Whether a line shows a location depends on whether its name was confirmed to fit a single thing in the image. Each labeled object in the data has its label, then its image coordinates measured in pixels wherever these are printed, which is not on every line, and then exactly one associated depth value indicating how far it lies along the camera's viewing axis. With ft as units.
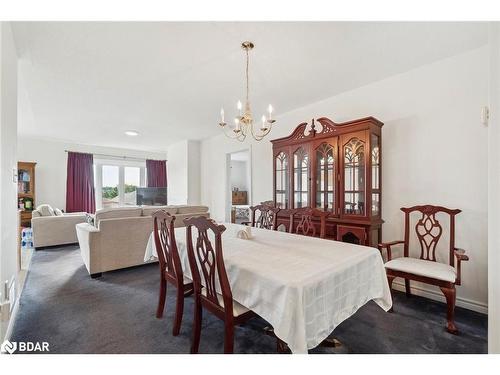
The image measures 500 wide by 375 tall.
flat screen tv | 20.81
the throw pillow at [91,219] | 12.05
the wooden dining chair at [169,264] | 5.72
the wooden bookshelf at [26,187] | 16.99
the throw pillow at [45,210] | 14.61
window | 21.58
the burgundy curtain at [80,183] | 19.60
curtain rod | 21.55
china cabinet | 8.37
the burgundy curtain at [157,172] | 23.50
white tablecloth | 3.64
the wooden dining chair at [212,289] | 4.29
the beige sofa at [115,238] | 9.80
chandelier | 6.61
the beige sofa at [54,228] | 13.94
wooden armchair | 6.09
